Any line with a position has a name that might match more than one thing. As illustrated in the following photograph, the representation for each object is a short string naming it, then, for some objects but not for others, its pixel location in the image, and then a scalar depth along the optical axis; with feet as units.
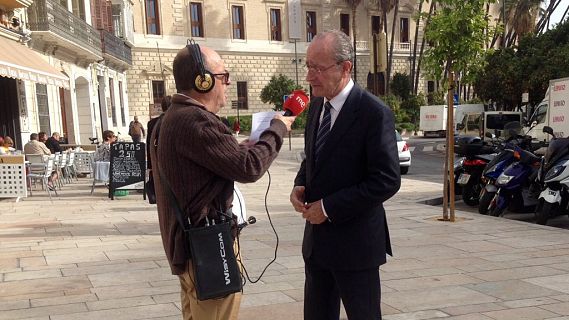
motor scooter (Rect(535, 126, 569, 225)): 23.18
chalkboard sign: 34.68
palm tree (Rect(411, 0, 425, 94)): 153.26
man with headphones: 6.99
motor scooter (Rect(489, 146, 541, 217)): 25.64
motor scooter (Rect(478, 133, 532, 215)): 26.45
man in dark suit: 7.64
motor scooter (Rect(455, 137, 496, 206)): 29.84
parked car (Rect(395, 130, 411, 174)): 51.26
